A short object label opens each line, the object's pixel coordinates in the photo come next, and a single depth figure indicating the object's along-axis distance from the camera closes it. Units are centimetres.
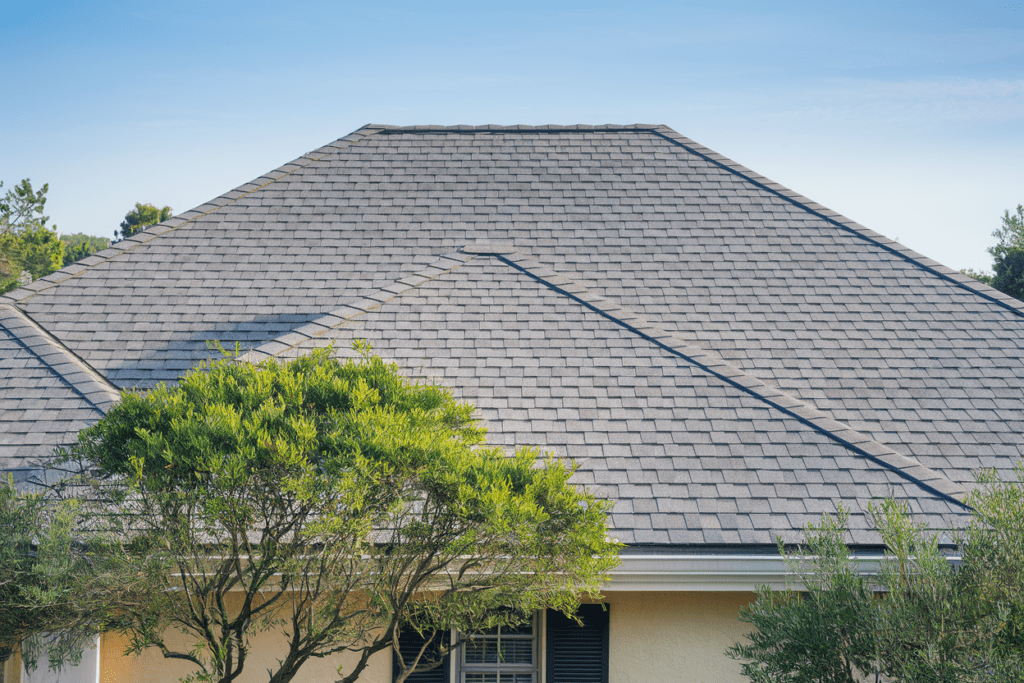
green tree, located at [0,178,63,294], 2662
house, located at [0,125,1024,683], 644
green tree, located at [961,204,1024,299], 2542
